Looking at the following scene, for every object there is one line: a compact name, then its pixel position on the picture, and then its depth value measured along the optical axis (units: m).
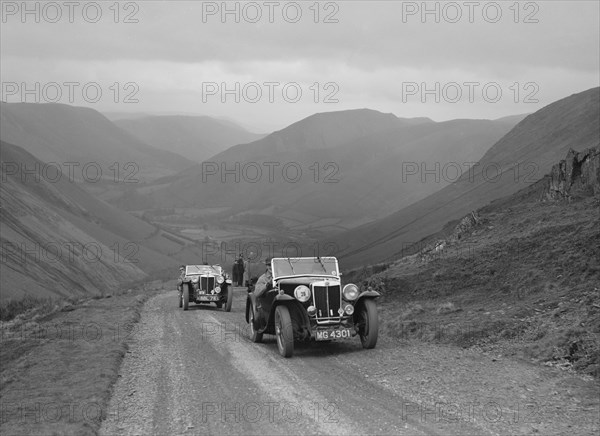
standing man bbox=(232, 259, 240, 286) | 41.09
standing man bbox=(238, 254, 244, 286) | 41.19
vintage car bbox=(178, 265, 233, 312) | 26.91
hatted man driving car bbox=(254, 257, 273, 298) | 15.91
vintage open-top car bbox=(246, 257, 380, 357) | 13.91
